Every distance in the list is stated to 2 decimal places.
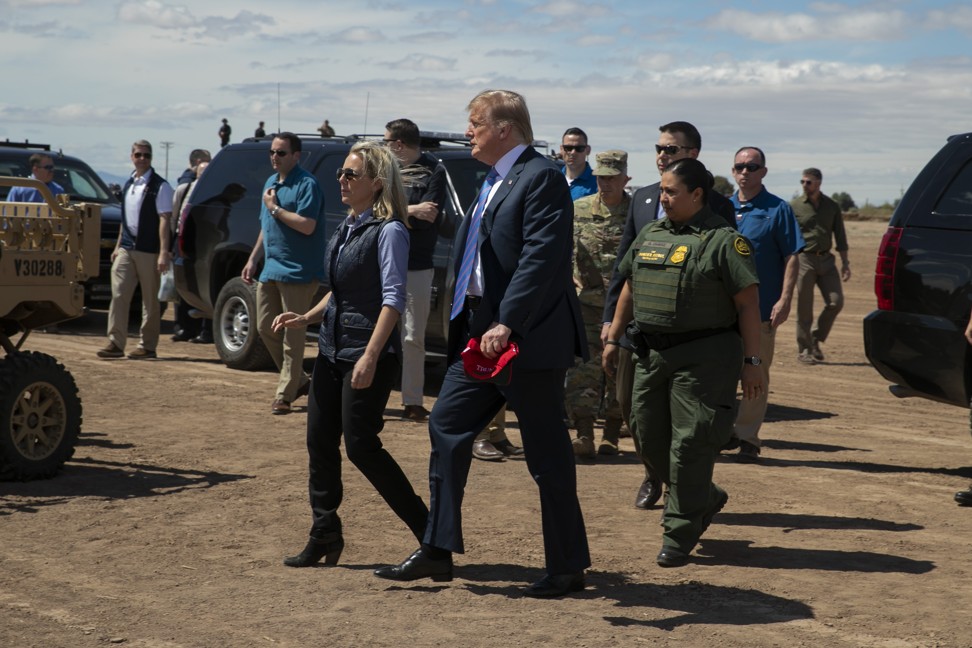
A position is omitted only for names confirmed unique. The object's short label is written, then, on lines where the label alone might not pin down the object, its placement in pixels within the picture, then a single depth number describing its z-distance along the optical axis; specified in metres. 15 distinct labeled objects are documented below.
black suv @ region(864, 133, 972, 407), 8.31
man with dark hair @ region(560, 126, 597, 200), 10.02
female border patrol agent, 6.19
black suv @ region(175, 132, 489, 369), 12.51
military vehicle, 7.67
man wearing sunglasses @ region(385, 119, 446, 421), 9.81
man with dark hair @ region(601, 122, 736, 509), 7.07
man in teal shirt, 10.55
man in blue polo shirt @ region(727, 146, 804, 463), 8.81
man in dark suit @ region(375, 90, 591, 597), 5.50
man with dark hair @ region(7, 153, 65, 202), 13.63
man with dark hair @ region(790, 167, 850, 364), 15.46
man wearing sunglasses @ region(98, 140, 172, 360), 13.82
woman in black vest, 5.87
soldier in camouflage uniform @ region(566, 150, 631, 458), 8.84
